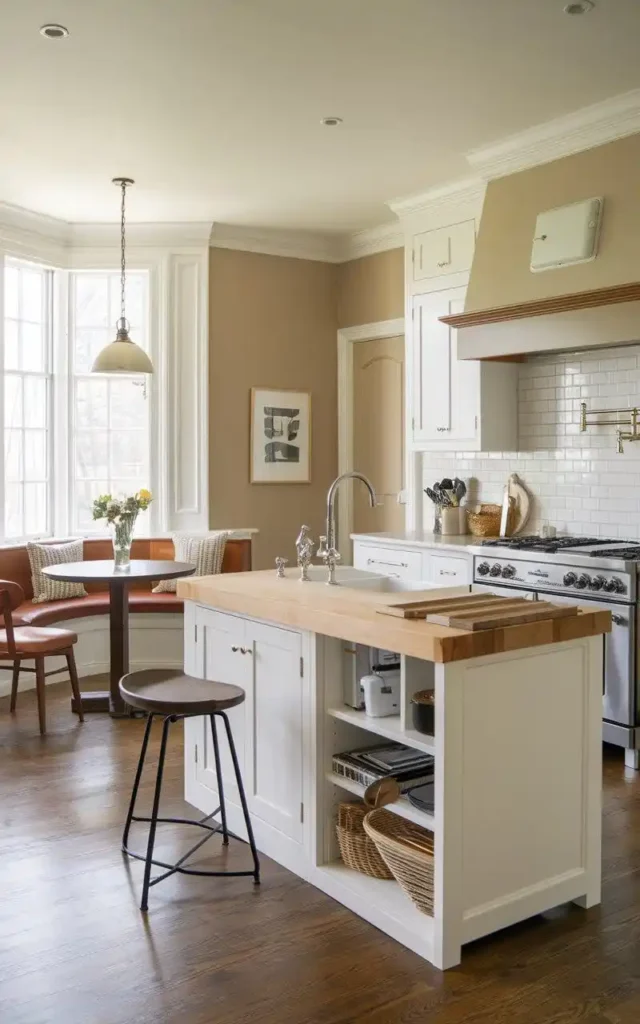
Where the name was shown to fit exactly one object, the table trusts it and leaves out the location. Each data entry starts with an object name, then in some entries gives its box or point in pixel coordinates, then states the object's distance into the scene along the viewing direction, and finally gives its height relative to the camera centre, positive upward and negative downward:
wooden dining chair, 5.00 -0.83
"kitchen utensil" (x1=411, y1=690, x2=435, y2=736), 2.74 -0.65
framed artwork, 7.09 +0.41
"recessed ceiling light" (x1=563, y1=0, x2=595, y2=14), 3.50 +1.81
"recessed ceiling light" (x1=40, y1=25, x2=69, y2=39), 3.71 +1.81
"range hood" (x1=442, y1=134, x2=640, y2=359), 4.50 +1.12
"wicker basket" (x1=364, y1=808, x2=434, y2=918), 2.73 -1.08
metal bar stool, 3.01 -0.68
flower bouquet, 5.50 -0.15
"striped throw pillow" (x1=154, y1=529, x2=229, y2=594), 6.50 -0.43
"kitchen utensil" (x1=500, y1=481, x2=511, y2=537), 5.67 -0.13
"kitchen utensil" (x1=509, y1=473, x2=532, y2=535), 5.64 -0.06
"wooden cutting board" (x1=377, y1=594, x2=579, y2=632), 2.68 -0.36
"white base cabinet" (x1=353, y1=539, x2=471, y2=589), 5.27 -0.42
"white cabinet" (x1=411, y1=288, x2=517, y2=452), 5.62 +0.61
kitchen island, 2.63 -0.80
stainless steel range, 4.33 -0.47
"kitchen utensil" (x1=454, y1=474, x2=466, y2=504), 5.97 +0.02
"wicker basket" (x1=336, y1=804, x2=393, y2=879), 3.04 -1.14
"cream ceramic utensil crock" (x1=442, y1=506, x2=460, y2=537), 5.91 -0.18
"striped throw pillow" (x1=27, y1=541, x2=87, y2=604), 6.18 -0.56
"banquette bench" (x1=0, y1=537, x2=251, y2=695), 6.13 -0.79
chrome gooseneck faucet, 3.59 -0.23
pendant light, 5.48 +0.77
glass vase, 5.54 -0.29
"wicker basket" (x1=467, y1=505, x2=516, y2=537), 5.80 -0.18
